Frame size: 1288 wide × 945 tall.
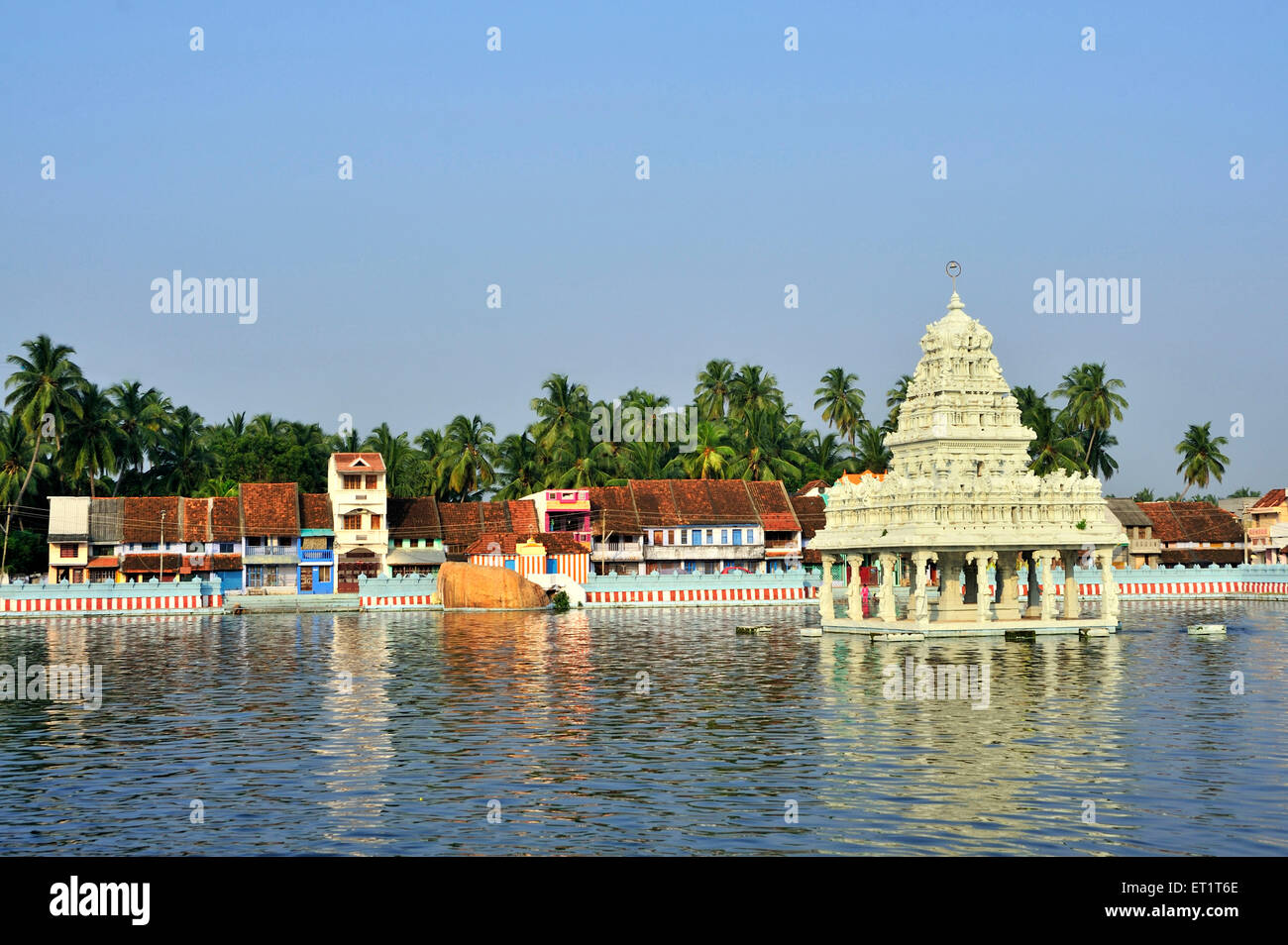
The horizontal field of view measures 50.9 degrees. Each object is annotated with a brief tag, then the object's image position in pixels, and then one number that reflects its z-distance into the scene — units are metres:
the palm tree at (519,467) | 115.06
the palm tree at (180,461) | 116.62
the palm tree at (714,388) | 128.25
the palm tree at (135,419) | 110.00
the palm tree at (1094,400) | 121.25
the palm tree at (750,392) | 127.50
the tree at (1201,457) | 134.38
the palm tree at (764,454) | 114.88
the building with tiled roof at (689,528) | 100.50
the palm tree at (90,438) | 102.00
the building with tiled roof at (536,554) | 89.19
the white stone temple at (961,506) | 51.50
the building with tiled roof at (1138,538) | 114.88
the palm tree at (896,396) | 124.19
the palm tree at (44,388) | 98.62
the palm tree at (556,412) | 114.31
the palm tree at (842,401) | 129.12
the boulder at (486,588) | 85.25
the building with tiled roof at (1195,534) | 115.50
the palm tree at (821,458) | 120.69
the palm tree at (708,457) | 113.75
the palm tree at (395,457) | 119.44
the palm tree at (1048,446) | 112.06
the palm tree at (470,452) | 115.25
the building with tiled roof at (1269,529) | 121.62
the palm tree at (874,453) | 113.69
